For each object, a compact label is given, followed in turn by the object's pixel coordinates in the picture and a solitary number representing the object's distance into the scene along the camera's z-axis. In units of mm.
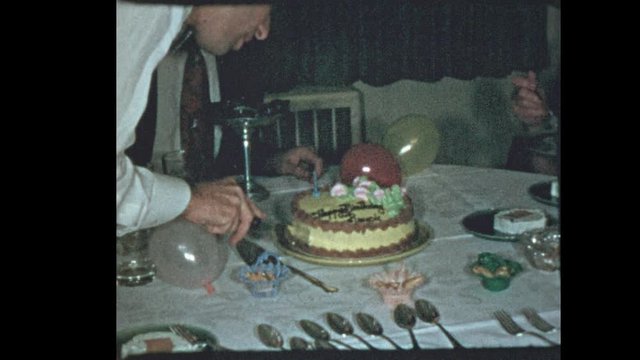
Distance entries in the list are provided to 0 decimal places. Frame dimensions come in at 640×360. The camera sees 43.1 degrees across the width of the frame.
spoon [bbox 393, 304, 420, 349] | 1639
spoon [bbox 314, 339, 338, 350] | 1583
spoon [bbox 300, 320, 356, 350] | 1621
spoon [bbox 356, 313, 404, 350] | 1620
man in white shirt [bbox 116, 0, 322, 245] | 1804
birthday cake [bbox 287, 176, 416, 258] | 2062
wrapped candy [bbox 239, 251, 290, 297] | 1817
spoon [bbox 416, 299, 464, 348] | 1652
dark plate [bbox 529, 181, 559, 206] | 2367
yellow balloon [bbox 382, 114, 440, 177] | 2713
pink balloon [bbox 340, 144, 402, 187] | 2449
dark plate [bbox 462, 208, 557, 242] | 2094
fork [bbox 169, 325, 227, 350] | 1590
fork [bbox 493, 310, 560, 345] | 1602
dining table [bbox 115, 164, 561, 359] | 1615
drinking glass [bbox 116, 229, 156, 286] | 1915
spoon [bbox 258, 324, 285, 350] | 1606
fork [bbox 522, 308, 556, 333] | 1618
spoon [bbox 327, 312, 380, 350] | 1625
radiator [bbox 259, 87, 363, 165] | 3914
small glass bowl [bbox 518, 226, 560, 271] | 1911
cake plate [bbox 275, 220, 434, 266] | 1997
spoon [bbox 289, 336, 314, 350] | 1586
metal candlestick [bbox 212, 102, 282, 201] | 2541
